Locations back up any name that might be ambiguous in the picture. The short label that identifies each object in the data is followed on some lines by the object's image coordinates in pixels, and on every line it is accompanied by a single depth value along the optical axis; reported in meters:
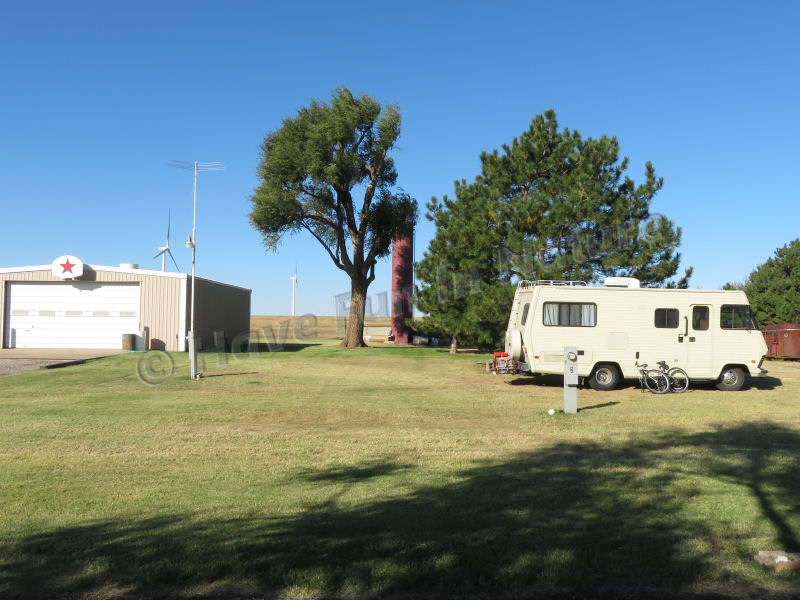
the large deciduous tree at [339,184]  32.50
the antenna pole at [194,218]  26.73
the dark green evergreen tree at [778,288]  33.97
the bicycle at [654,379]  15.37
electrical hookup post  11.75
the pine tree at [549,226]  24.06
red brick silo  40.88
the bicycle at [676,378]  15.55
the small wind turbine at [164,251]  39.62
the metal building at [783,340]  27.80
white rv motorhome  15.77
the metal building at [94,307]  29.64
